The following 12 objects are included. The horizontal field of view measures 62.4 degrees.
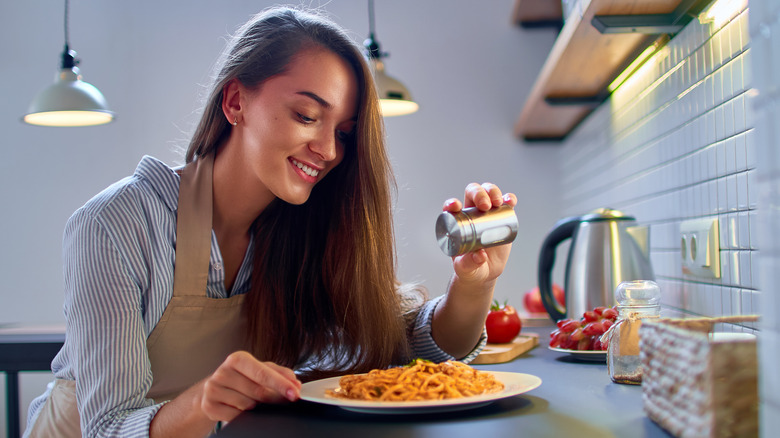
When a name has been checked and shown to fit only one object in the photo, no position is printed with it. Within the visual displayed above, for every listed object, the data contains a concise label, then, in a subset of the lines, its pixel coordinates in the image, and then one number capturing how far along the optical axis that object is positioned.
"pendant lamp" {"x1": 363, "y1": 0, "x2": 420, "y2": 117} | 2.28
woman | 1.02
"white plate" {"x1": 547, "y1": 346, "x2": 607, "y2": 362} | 1.10
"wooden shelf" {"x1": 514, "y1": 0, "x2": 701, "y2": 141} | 1.21
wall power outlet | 1.12
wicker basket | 0.48
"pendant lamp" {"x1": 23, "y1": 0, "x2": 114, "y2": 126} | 2.16
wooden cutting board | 1.21
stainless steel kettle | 1.43
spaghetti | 0.72
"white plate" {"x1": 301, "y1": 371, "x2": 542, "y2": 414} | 0.67
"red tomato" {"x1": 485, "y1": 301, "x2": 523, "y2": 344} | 1.39
